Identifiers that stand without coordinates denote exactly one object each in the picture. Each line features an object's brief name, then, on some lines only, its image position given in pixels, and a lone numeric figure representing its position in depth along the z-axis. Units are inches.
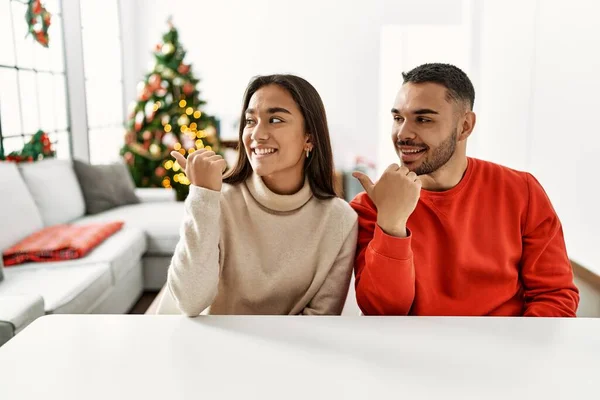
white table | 32.7
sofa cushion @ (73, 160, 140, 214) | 159.2
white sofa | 87.1
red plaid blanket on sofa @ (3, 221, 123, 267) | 104.7
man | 54.9
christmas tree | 203.2
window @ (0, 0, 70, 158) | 139.4
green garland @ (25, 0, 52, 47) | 151.1
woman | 53.9
